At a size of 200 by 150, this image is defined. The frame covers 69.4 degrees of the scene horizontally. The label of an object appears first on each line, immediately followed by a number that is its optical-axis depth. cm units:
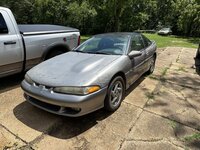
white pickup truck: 305
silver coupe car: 214
